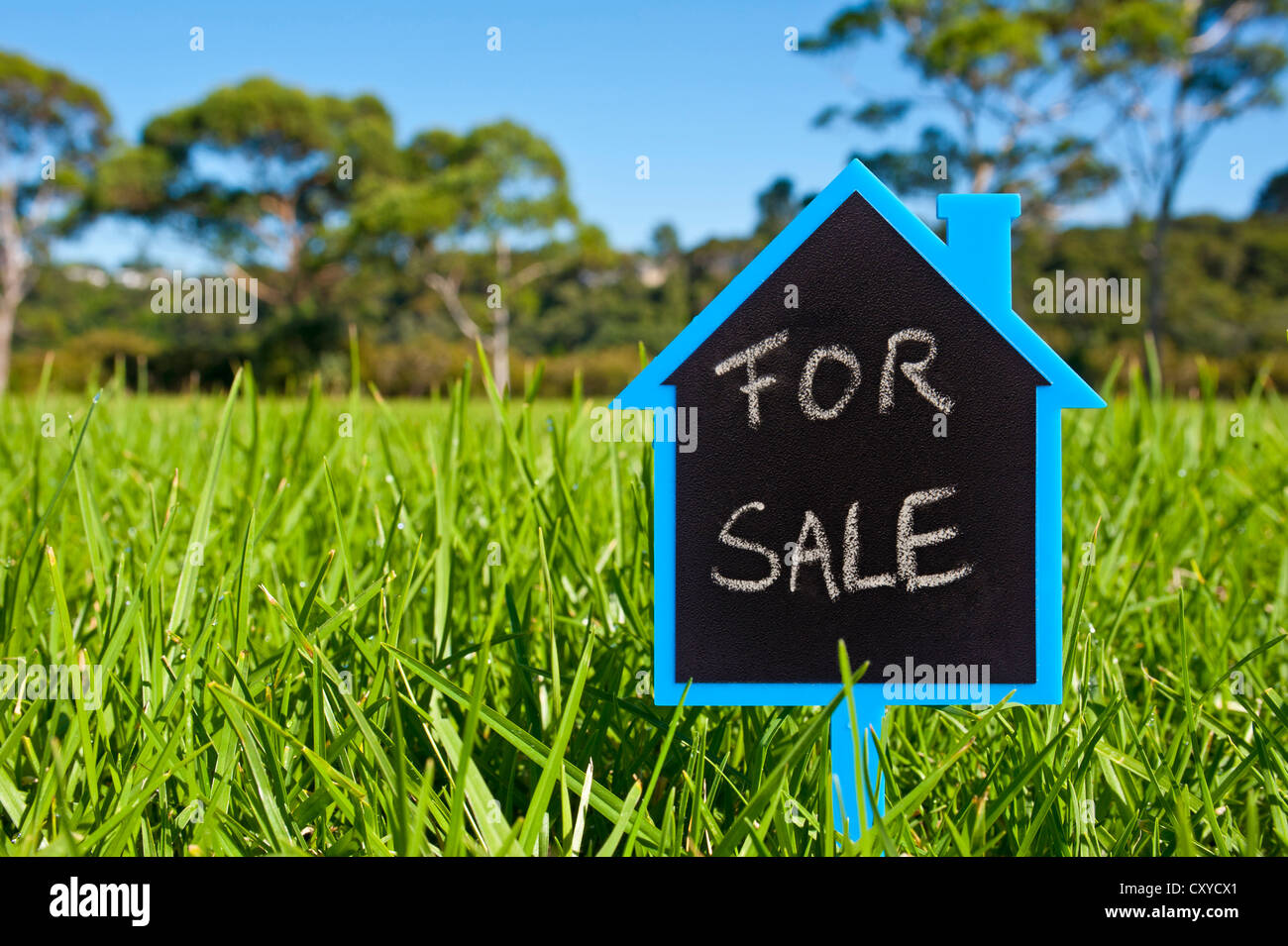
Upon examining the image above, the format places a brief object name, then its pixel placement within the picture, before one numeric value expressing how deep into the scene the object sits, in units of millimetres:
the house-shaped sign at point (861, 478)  627
